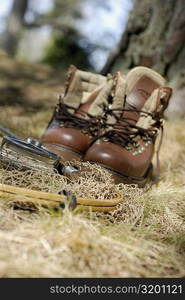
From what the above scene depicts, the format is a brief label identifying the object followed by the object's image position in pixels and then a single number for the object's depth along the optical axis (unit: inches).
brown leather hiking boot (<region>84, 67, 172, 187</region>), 77.2
